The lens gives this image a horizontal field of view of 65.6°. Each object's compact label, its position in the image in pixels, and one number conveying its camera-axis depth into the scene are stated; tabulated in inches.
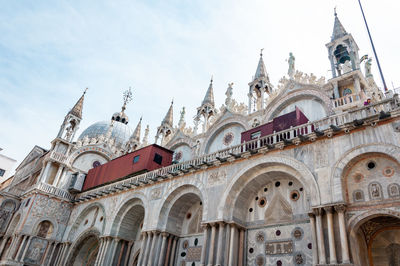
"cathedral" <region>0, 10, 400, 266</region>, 555.2
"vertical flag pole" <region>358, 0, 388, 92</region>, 611.1
